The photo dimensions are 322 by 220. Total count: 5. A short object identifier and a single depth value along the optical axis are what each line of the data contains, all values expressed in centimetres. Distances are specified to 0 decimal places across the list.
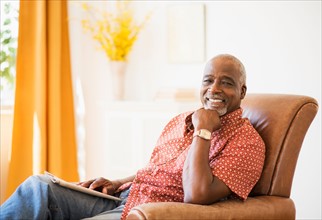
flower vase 372
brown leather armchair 166
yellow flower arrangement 370
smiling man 171
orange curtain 340
